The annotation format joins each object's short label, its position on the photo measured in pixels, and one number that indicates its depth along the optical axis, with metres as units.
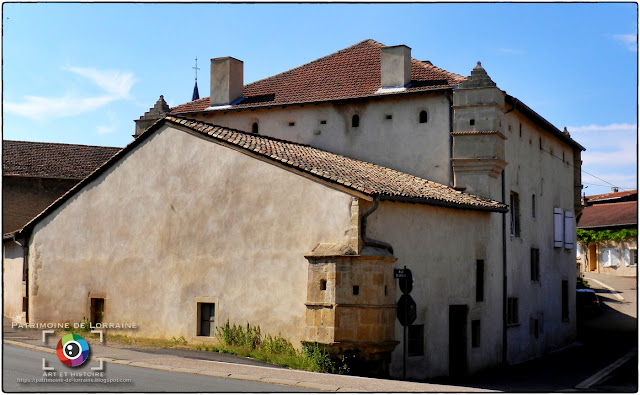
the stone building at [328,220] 18.61
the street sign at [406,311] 17.48
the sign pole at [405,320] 17.28
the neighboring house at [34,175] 35.12
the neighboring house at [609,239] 47.02
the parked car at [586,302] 38.25
